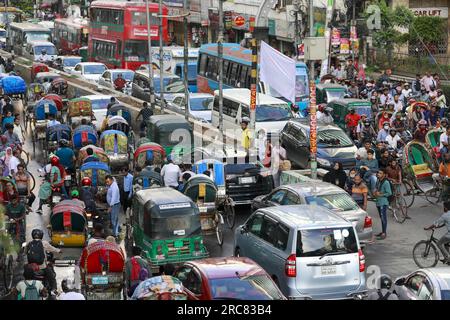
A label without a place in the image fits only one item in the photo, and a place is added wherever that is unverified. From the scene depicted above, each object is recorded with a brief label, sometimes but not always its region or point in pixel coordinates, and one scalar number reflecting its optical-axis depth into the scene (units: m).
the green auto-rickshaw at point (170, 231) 20.36
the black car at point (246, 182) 25.50
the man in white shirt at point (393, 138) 29.41
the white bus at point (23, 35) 66.38
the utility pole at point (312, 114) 25.50
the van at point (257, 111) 33.22
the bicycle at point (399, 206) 25.09
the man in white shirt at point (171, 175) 24.88
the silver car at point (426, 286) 15.13
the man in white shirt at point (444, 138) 28.53
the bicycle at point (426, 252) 20.58
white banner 30.67
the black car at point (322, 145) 29.72
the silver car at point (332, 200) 21.27
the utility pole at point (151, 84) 40.88
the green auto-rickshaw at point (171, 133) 30.86
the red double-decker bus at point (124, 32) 54.81
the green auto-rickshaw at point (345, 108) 35.91
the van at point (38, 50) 60.49
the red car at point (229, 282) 15.30
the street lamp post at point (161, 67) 40.79
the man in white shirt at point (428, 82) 38.78
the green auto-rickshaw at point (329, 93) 40.23
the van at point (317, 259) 17.41
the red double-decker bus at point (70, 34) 70.81
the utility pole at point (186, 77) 36.61
